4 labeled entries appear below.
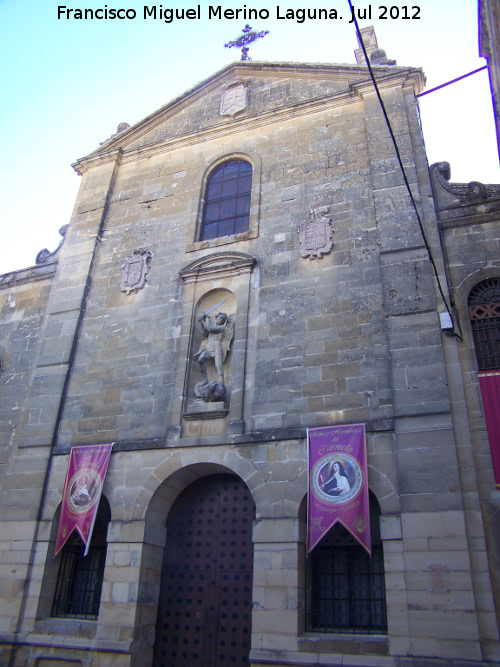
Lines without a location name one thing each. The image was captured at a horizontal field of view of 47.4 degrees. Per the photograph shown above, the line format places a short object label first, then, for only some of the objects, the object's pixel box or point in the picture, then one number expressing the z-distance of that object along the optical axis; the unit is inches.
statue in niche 442.9
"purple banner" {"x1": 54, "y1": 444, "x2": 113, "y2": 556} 428.1
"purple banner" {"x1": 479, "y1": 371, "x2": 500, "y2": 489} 343.0
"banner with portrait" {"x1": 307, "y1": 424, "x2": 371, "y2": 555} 356.8
